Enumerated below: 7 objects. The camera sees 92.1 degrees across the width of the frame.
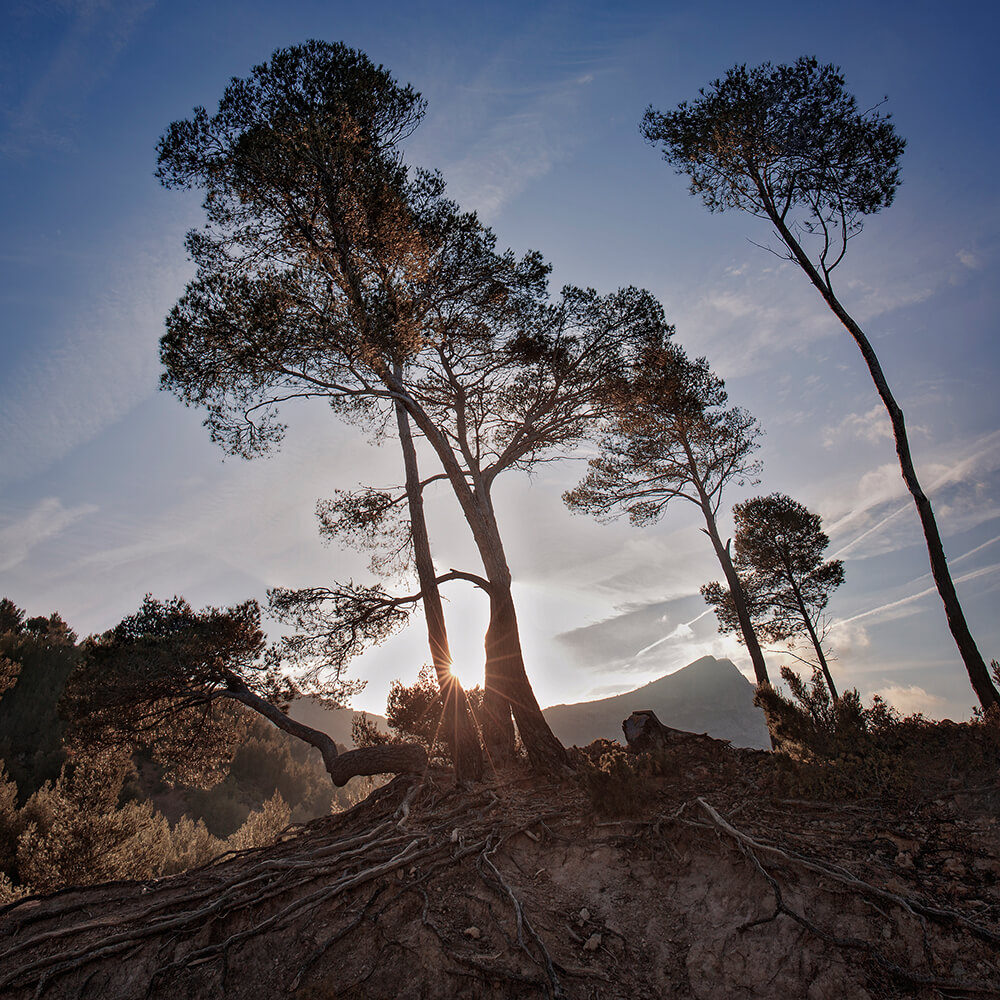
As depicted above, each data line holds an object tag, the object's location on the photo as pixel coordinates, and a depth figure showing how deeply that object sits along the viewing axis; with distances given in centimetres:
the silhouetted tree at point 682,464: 1436
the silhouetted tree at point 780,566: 1875
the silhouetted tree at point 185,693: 985
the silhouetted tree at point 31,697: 1934
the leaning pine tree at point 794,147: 985
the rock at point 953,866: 381
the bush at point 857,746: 545
